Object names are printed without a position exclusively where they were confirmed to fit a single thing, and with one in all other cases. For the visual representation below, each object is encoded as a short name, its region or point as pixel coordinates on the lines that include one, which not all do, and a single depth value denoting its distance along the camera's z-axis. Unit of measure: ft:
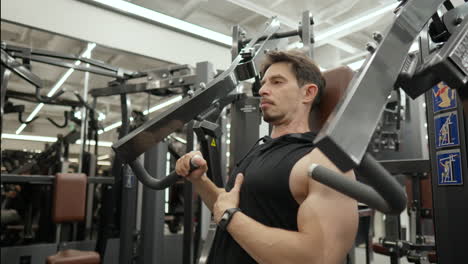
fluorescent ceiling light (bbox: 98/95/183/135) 24.52
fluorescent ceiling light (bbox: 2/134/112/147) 16.77
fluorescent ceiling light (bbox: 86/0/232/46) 14.11
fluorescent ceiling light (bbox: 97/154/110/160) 19.42
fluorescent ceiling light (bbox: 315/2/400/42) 14.32
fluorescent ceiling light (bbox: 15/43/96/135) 17.51
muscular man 3.42
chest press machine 1.84
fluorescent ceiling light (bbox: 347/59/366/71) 19.44
